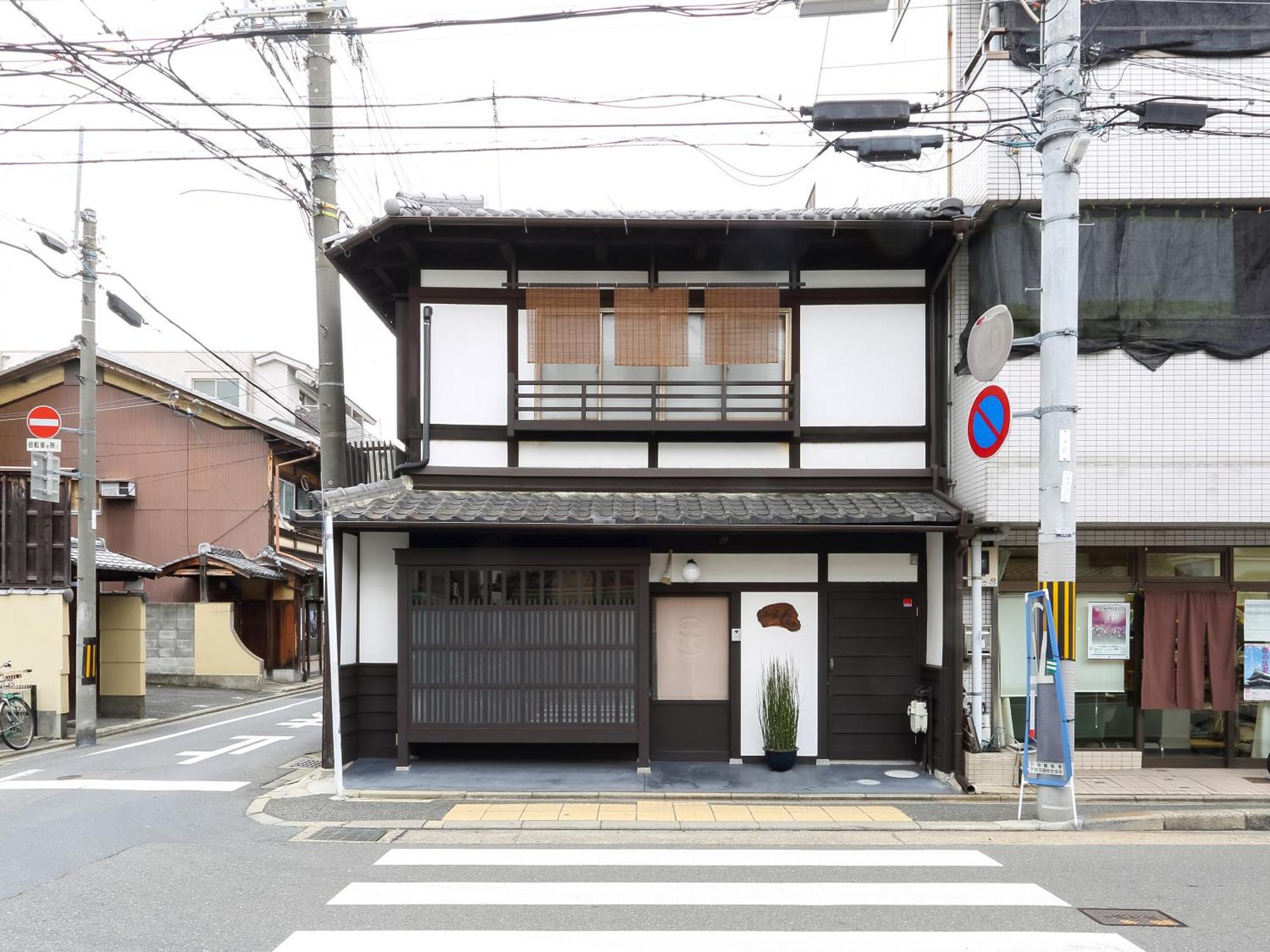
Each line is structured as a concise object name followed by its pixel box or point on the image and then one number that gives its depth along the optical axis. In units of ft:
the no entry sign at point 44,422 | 46.24
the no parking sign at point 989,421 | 28.91
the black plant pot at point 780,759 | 33.76
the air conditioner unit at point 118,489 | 82.89
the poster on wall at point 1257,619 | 35.19
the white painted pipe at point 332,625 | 30.35
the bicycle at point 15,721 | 44.29
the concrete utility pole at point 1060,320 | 27.22
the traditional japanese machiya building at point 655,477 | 34.30
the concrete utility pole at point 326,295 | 34.65
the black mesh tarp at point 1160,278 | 32.32
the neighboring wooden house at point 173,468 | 82.58
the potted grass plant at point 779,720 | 33.88
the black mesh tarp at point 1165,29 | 32.50
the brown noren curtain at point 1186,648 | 34.73
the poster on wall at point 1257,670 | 34.99
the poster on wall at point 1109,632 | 35.17
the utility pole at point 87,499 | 45.70
